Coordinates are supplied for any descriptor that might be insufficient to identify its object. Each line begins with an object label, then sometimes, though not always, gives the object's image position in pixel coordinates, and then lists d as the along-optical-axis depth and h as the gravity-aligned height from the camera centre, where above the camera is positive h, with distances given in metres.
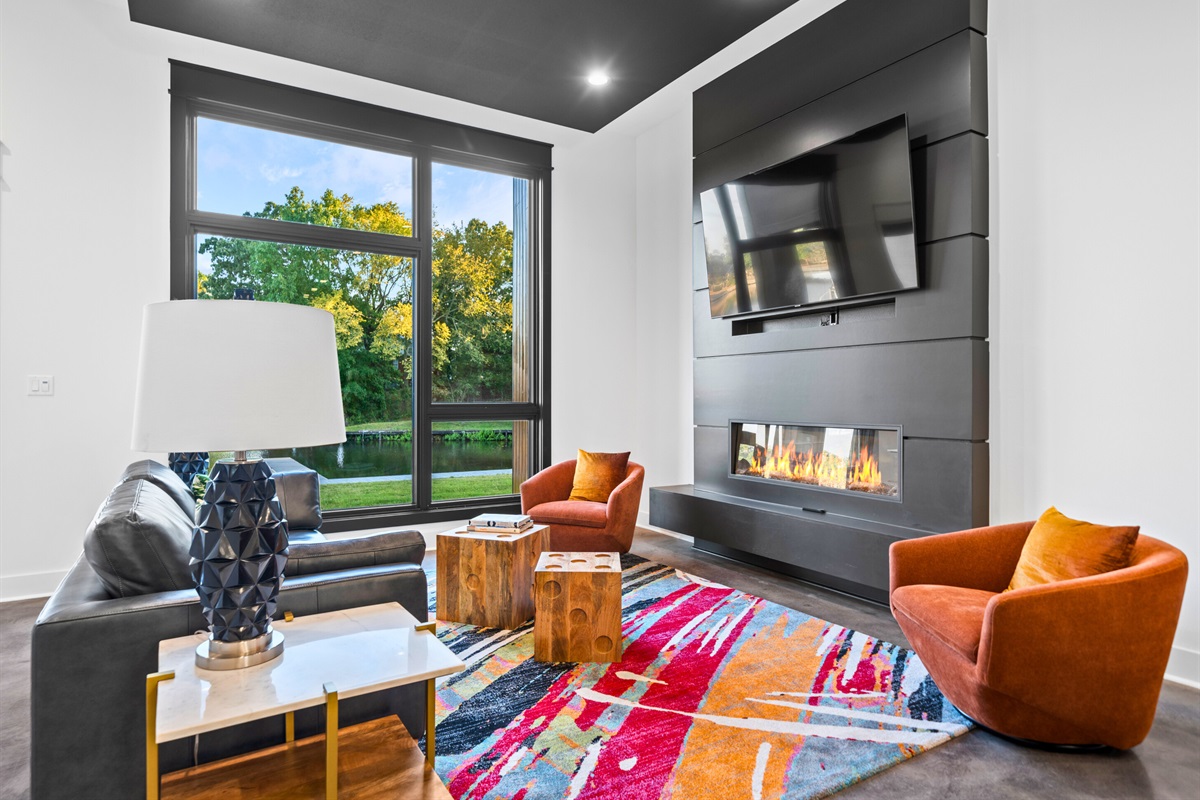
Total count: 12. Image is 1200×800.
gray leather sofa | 1.49 -0.58
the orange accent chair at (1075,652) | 1.88 -0.74
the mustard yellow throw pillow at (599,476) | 4.39 -0.52
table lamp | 1.38 -0.04
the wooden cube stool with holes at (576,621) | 2.67 -0.91
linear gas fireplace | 3.48 -0.34
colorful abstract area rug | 1.88 -1.07
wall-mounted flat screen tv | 3.27 +0.96
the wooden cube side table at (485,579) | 3.07 -0.85
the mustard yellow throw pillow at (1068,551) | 2.03 -0.49
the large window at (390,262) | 4.29 +0.98
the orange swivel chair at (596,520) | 4.03 -0.75
